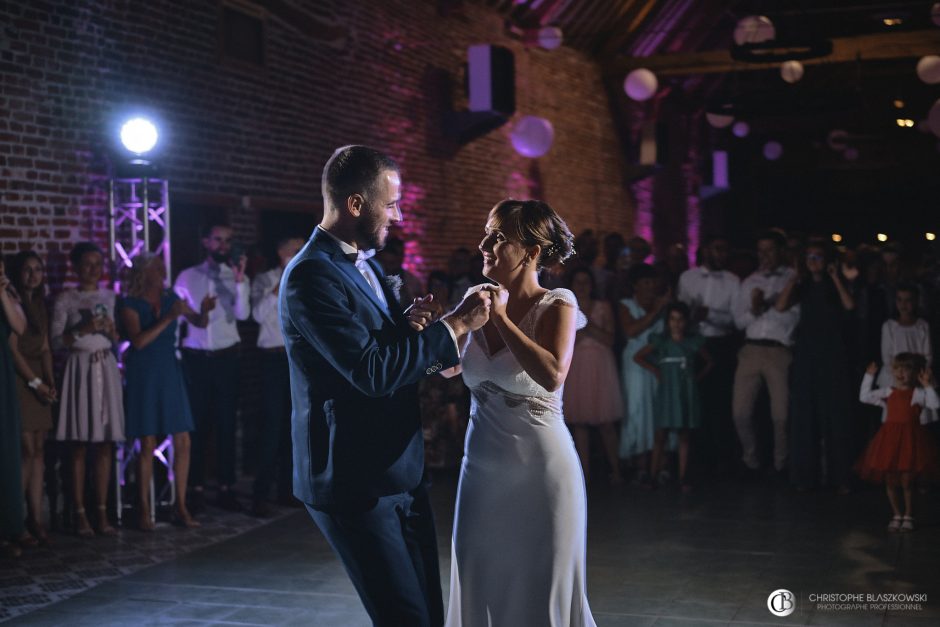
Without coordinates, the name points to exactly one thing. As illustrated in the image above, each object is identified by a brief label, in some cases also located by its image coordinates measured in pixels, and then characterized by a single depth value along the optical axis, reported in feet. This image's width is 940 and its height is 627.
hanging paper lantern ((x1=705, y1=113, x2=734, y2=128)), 44.40
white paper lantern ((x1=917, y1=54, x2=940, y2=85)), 37.47
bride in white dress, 9.62
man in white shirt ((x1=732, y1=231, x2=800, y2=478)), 23.61
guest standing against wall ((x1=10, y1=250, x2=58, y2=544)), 18.85
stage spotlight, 21.48
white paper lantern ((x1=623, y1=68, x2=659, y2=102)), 40.06
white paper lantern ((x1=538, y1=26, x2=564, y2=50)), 38.86
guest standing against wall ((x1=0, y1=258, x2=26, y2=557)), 17.84
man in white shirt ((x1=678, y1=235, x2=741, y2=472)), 24.86
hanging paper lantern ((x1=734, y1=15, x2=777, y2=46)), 35.32
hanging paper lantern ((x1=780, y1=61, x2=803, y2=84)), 44.96
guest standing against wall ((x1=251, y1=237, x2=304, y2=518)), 21.42
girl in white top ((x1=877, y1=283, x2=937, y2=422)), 20.95
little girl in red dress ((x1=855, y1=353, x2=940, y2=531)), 18.57
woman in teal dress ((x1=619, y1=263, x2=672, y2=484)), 23.88
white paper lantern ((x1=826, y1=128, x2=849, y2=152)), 62.90
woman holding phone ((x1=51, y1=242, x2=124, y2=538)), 19.57
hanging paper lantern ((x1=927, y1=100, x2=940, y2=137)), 36.58
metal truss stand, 21.17
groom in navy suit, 8.04
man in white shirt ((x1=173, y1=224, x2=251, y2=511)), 22.07
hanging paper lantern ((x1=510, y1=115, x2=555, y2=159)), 38.60
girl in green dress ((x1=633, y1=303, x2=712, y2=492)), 23.36
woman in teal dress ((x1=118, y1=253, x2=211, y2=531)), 19.95
